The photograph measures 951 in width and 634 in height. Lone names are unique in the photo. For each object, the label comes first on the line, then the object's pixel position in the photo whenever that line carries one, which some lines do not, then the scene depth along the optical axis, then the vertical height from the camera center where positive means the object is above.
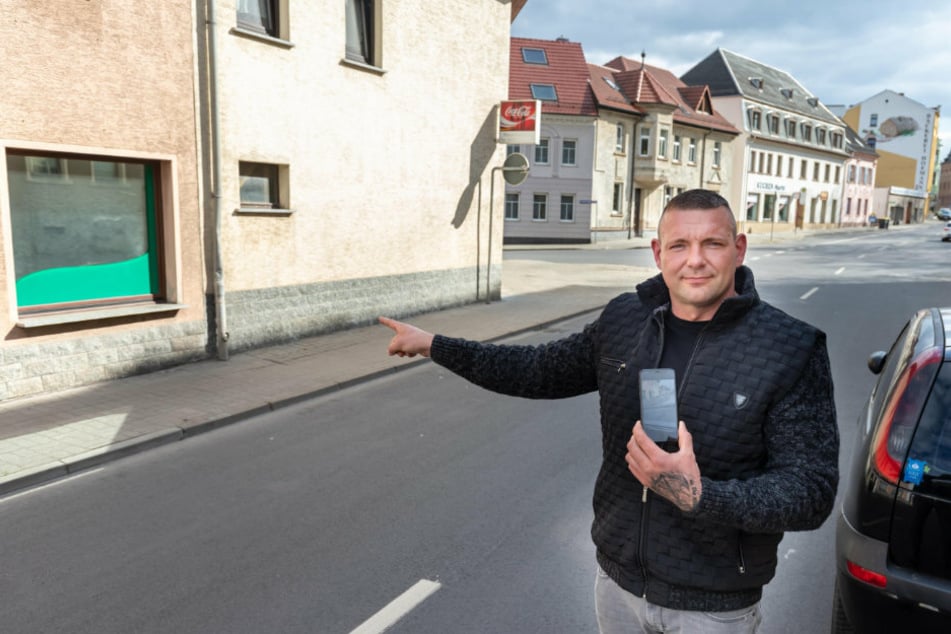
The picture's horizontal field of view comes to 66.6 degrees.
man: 1.87 -0.61
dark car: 2.62 -1.12
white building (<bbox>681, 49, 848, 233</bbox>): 52.94 +5.67
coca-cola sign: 15.16 +1.88
